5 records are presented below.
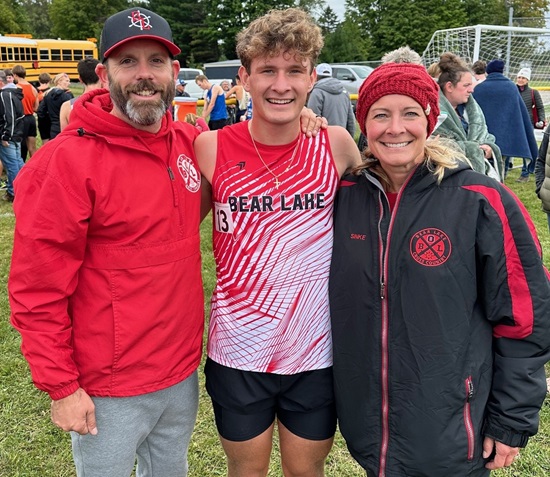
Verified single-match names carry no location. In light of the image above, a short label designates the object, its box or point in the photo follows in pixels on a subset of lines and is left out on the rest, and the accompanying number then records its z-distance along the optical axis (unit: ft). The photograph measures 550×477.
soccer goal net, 47.21
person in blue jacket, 21.18
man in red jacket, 5.86
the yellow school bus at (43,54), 99.31
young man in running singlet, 6.95
